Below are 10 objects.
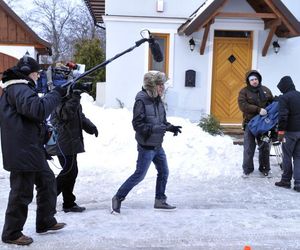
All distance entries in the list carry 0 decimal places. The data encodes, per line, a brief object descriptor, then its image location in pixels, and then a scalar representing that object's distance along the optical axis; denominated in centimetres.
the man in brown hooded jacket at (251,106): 796
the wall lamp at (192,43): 1212
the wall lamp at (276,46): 1245
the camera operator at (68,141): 568
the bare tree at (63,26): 4528
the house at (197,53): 1219
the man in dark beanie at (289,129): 721
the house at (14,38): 1582
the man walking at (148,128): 581
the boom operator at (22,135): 452
